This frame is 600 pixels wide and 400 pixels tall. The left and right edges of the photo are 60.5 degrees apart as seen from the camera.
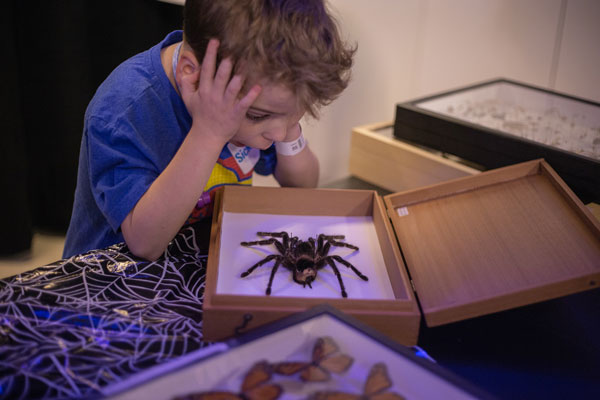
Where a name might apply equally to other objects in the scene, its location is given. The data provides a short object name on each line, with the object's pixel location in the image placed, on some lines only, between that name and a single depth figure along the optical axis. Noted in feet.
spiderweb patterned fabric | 2.06
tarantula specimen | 2.88
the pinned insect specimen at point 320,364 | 2.04
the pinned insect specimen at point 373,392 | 1.94
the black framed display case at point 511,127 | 4.00
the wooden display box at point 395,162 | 4.81
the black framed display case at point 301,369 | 1.89
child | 2.82
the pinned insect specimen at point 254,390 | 1.90
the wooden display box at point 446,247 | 2.44
